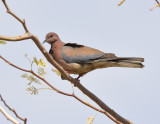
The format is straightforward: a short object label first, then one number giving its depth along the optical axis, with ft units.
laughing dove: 32.22
